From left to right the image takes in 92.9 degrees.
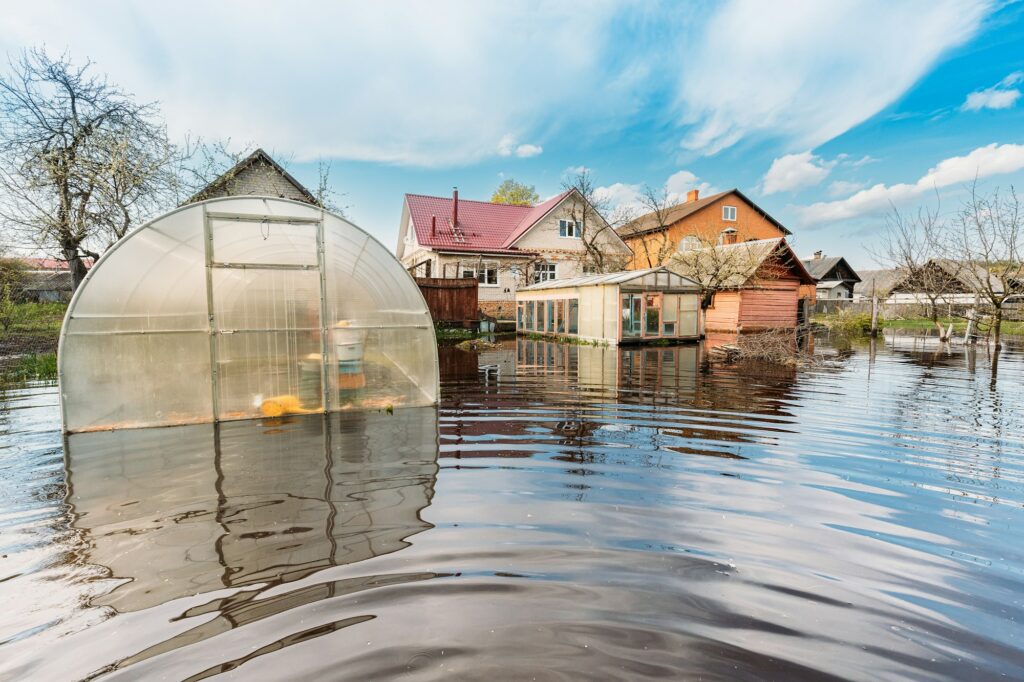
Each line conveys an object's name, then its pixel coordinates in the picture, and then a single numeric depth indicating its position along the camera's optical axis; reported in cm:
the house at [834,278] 4559
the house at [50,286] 3117
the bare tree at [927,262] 1424
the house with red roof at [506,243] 2706
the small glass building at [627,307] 1858
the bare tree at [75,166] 1388
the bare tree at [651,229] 2923
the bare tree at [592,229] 2880
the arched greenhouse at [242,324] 617
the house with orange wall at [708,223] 3597
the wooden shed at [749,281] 2398
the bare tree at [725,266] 2361
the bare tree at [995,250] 1220
